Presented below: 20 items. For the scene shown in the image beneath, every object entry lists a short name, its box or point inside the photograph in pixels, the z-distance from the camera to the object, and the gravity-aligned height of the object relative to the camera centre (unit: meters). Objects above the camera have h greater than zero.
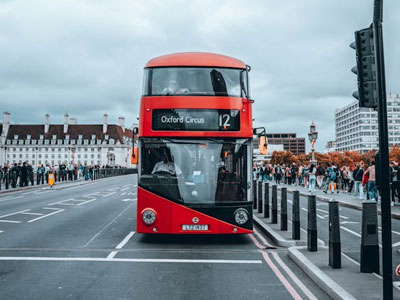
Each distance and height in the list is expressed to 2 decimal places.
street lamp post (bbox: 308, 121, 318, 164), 29.95 +2.60
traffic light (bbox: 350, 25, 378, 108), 5.27 +1.25
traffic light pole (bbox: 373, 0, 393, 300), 4.97 -0.10
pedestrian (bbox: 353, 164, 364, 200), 21.84 -0.25
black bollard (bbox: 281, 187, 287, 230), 11.11 -0.93
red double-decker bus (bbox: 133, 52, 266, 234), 9.58 +0.29
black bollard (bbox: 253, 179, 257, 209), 17.81 -1.02
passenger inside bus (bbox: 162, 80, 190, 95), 9.84 +1.81
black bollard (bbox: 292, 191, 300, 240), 9.77 -1.02
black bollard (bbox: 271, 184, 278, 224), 12.45 -0.91
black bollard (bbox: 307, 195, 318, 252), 8.23 -0.99
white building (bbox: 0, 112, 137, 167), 150.00 +10.01
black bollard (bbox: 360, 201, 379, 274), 6.54 -1.06
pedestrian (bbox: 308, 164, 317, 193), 27.19 -0.11
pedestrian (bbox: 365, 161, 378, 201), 18.84 -0.52
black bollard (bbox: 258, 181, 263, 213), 15.77 -0.86
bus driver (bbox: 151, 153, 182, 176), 9.71 +0.12
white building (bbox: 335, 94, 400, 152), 179.38 +19.73
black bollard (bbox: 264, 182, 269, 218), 14.04 -0.97
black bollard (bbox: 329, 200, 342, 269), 6.92 -1.00
